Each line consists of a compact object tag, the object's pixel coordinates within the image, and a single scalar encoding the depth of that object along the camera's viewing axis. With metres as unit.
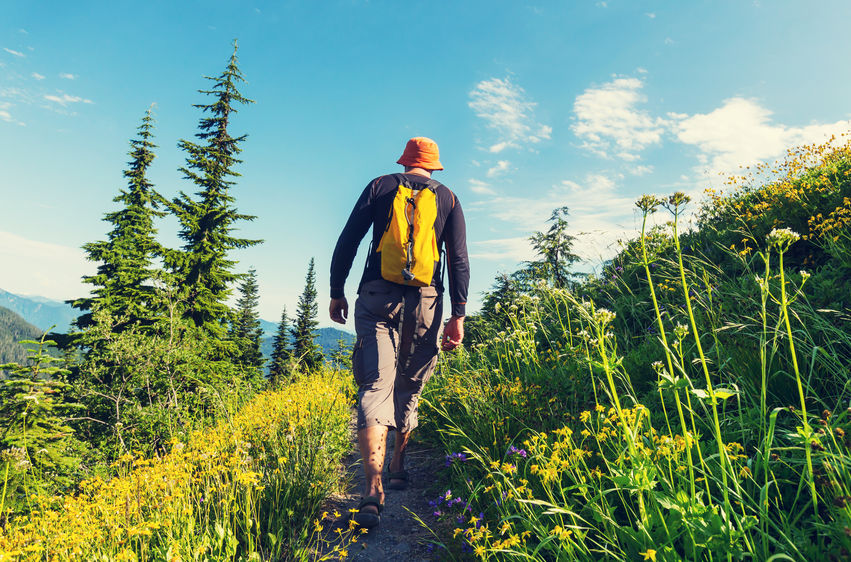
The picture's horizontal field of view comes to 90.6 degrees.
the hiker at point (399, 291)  3.17
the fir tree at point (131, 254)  20.19
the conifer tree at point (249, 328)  28.89
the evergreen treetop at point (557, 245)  13.51
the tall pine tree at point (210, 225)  19.94
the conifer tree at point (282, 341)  33.69
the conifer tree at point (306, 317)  33.04
